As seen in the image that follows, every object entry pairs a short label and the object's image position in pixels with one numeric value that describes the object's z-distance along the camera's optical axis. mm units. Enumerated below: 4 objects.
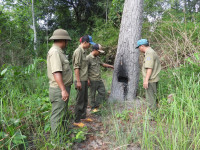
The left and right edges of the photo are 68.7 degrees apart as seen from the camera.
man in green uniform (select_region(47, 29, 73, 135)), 2268
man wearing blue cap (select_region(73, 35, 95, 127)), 3182
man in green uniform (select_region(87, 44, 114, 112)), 3918
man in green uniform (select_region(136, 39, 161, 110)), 3170
